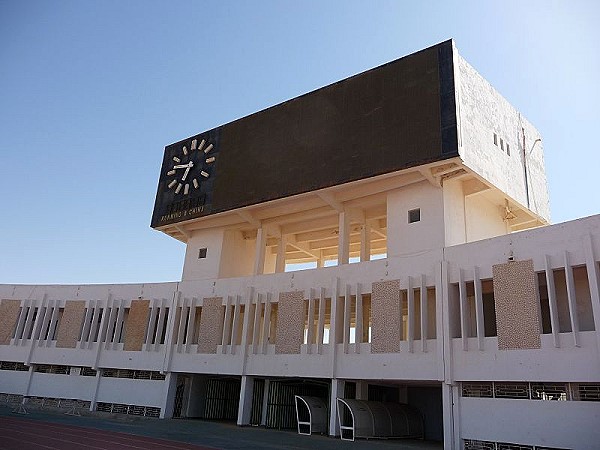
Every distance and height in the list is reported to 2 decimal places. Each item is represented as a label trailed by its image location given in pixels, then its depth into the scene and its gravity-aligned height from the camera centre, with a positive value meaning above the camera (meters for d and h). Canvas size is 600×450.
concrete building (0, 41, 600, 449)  19.89 +5.75
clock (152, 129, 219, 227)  36.00 +14.94
